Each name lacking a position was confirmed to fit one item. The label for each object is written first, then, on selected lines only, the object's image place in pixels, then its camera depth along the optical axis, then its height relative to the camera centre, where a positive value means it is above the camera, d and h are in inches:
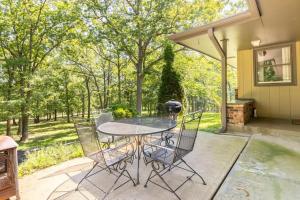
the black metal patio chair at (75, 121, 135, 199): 69.8 -22.3
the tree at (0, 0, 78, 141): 295.0 +150.1
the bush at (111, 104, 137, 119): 165.6 -13.2
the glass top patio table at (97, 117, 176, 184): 74.2 -15.5
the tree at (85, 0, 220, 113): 295.9 +169.2
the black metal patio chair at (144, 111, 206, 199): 67.2 -23.6
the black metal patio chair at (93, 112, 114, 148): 99.7 -14.6
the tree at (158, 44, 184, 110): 235.9 +26.7
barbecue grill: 139.2 -8.1
